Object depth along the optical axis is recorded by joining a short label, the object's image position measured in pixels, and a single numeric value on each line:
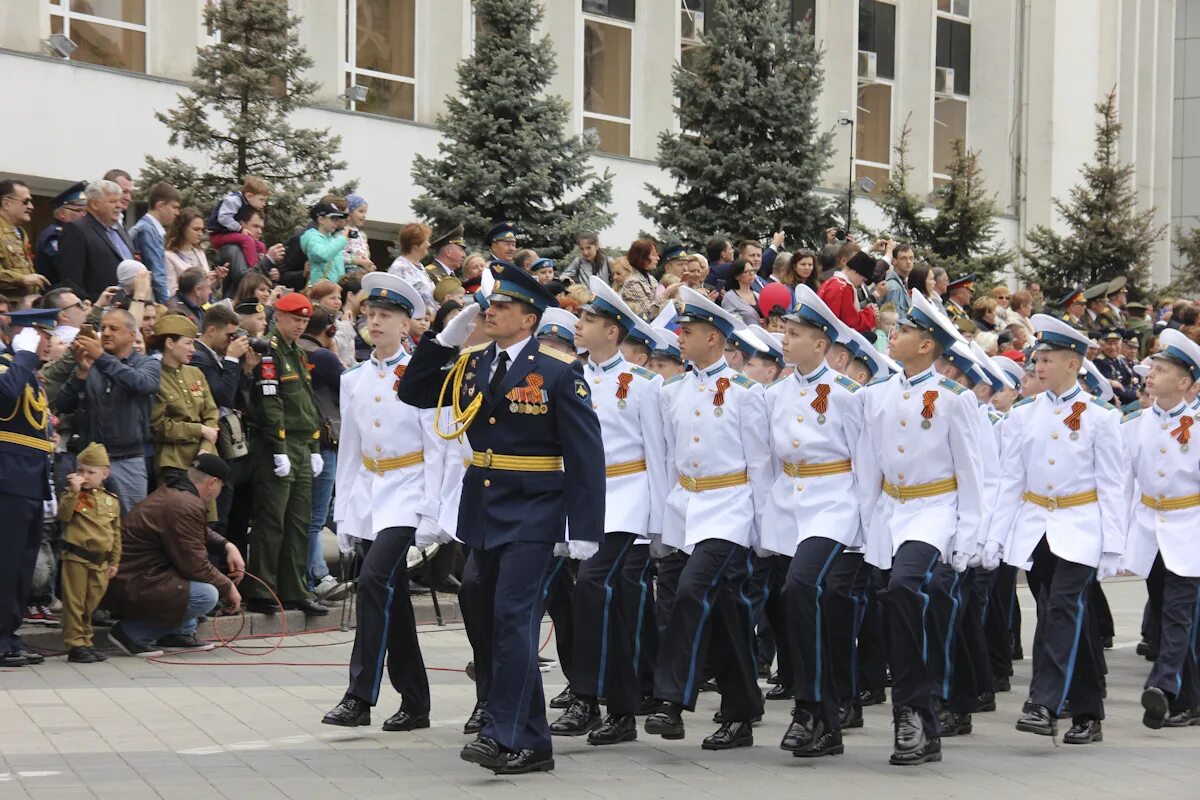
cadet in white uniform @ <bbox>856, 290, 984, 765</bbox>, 8.98
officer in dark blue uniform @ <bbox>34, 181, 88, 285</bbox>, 14.30
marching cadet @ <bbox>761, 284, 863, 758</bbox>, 9.12
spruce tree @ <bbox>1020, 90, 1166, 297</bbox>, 31.81
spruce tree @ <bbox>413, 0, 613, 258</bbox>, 20.98
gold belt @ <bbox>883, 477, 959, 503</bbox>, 9.16
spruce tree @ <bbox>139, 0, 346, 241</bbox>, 18.98
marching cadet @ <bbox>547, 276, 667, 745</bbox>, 9.47
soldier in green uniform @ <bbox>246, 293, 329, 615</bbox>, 12.94
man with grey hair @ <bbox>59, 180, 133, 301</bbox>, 13.96
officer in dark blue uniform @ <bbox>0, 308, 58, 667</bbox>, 11.16
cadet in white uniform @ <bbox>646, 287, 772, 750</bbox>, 9.28
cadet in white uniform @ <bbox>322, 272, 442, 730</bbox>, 9.15
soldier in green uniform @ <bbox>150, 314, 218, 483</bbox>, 12.27
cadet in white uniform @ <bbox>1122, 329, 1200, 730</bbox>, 10.30
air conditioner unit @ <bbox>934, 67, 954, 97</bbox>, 39.53
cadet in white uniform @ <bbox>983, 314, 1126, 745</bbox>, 9.57
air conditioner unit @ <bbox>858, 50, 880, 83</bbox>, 37.03
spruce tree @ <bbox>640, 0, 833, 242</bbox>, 23.66
